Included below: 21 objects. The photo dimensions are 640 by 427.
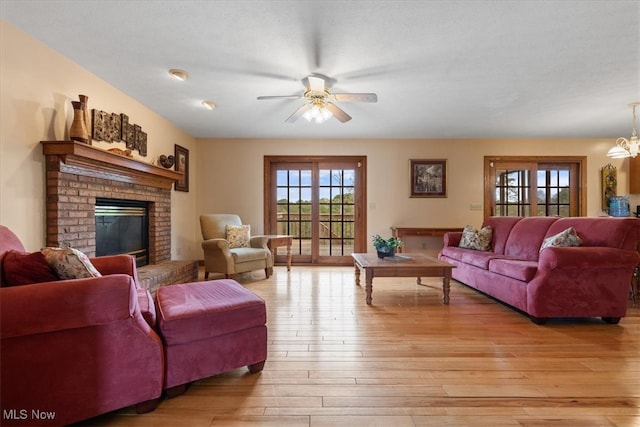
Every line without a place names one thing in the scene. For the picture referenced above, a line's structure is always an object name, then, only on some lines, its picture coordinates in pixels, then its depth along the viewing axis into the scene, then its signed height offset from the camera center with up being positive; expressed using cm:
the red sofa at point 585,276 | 249 -58
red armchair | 119 -62
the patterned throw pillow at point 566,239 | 277 -26
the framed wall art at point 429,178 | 543 +65
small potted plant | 349 -42
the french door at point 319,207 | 544 +10
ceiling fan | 274 +115
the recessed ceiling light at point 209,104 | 364 +140
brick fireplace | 240 +28
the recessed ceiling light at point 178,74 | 281 +139
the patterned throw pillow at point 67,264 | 148 -27
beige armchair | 394 -53
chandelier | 376 +87
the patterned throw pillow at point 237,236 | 443 -37
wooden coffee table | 304 -62
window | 541 +50
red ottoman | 152 -68
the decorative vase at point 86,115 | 258 +93
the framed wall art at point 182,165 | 468 +80
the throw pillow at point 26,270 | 140 -28
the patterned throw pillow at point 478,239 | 398 -38
